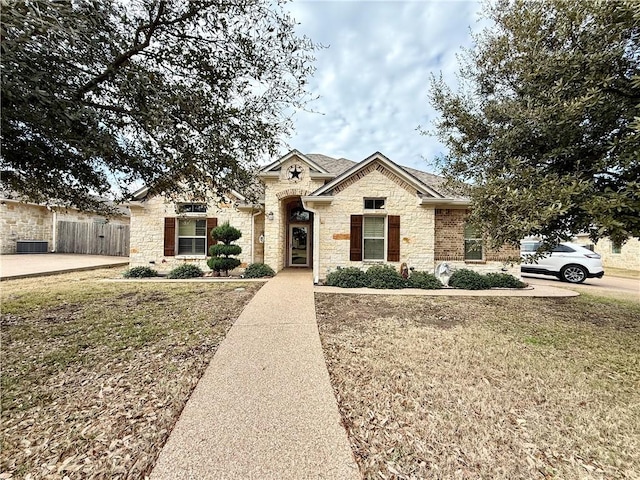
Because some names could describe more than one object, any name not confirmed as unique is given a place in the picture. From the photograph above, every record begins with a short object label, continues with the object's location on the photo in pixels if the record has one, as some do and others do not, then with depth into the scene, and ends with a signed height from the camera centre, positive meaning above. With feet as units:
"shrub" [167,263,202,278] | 37.60 -3.55
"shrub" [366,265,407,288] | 33.12 -3.51
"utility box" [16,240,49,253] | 60.13 -0.63
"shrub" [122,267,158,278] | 37.73 -3.79
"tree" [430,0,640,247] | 13.06 +6.63
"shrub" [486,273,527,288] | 35.19 -3.85
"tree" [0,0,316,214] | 11.32 +7.69
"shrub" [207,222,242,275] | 37.15 -0.40
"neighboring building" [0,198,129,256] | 61.98 +2.31
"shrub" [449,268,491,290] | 34.22 -3.78
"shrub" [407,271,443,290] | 33.73 -3.91
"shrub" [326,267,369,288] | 33.68 -3.67
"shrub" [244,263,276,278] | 37.70 -3.30
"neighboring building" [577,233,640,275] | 60.95 -0.65
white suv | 41.65 -1.98
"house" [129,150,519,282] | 36.17 +3.37
